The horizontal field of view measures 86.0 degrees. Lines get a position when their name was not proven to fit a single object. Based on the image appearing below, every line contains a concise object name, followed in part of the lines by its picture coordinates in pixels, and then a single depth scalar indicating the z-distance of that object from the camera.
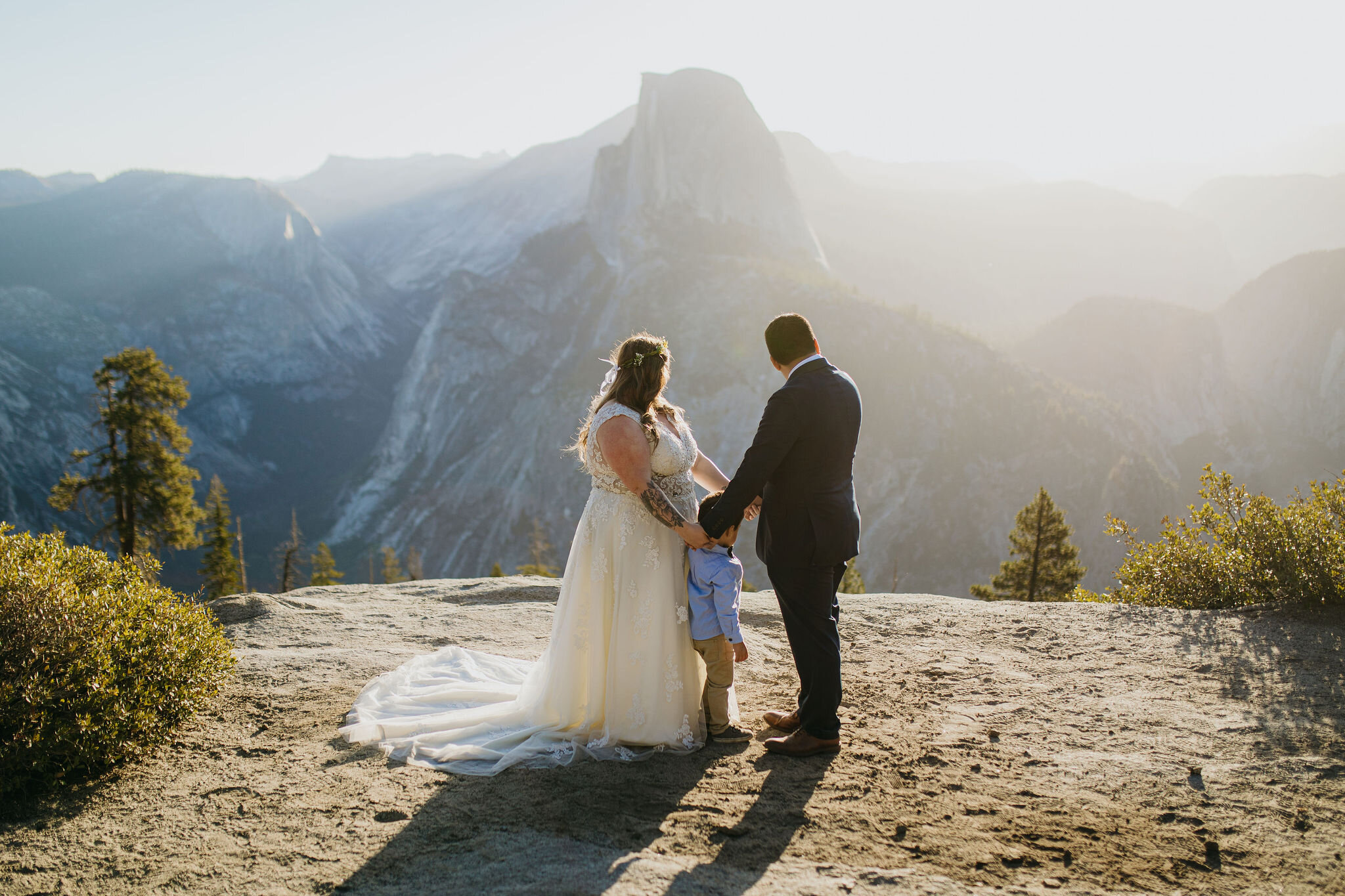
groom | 4.40
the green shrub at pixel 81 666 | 4.12
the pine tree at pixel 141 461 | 20.98
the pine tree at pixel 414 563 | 46.61
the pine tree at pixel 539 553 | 35.44
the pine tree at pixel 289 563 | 33.84
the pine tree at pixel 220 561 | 32.22
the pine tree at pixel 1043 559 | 24.91
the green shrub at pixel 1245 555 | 7.00
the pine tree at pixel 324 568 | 36.88
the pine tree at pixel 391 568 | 43.72
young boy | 4.63
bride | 4.61
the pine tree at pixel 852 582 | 27.66
